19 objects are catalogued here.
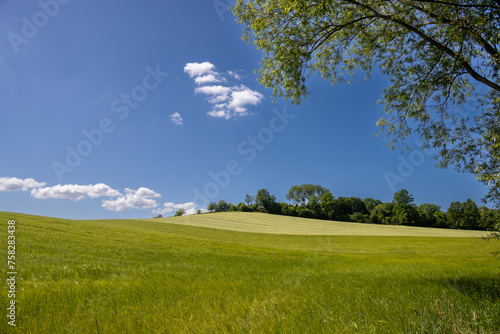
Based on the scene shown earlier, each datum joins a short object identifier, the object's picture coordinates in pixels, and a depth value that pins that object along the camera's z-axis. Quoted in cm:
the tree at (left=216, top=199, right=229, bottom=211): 13825
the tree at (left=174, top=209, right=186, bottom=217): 13750
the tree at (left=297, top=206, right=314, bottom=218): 10238
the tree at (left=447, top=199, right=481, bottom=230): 7631
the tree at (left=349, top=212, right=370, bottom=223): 9658
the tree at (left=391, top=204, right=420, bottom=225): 8881
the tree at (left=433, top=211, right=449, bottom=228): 8749
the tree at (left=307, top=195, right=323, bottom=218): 10362
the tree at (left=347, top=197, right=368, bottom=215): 11538
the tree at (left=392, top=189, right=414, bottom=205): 10031
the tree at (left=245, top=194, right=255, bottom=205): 12517
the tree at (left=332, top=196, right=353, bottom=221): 9896
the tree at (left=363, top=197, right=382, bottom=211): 11992
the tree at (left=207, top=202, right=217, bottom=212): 14270
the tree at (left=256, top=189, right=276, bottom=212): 11107
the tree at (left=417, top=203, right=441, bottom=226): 8875
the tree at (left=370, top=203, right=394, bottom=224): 9531
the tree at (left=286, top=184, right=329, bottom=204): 13012
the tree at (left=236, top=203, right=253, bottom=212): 11294
